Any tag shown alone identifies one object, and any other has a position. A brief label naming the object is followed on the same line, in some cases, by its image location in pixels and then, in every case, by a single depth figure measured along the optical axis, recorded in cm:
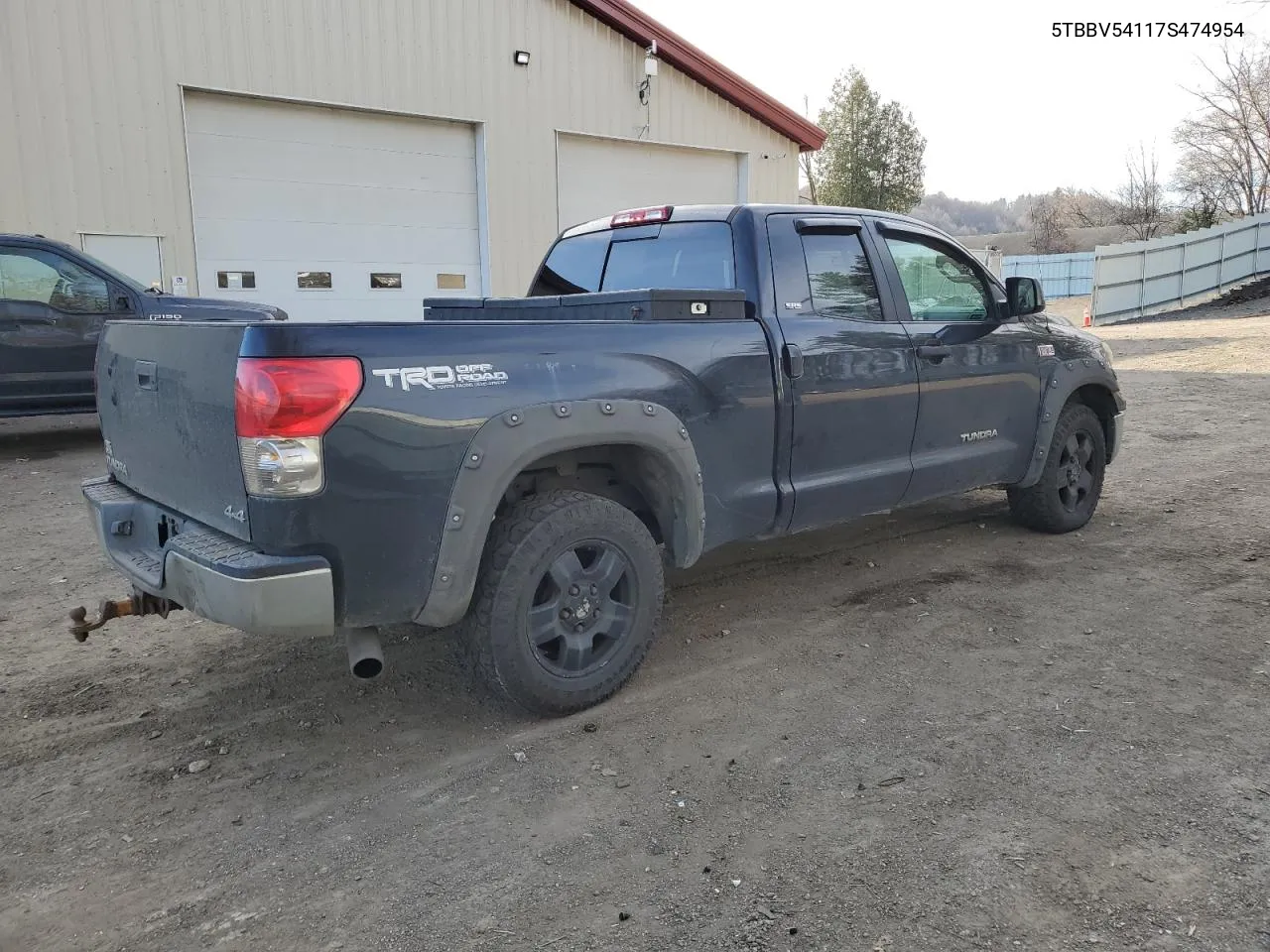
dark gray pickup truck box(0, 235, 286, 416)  855
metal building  1077
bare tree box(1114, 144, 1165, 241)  3831
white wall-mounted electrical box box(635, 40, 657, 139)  1445
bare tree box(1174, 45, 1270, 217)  3097
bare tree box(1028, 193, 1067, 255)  4909
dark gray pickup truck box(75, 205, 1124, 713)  285
